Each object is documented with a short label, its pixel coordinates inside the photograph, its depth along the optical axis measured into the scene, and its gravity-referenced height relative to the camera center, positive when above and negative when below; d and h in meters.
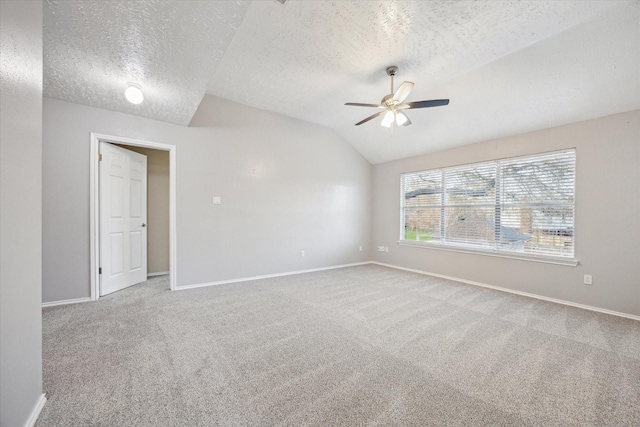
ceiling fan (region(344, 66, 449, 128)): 2.68 +1.27
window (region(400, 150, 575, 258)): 3.39 +0.11
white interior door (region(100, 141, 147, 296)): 3.32 -0.12
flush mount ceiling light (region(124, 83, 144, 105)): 2.68 +1.30
